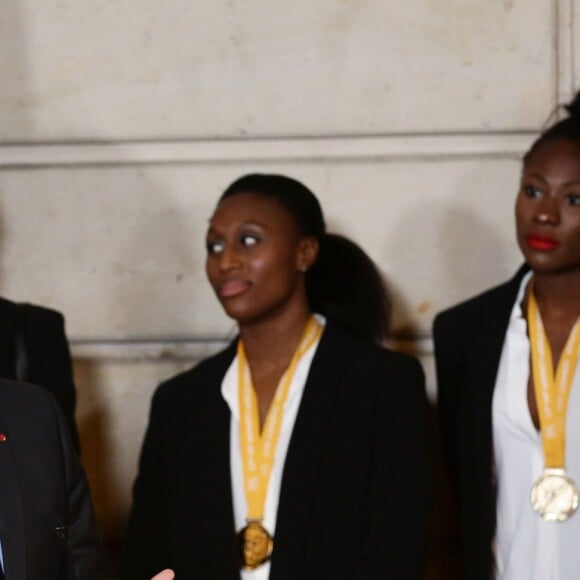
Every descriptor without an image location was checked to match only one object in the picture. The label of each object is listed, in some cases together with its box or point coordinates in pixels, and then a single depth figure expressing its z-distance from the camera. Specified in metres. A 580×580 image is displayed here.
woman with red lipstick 6.73
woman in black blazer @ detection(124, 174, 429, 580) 6.90
